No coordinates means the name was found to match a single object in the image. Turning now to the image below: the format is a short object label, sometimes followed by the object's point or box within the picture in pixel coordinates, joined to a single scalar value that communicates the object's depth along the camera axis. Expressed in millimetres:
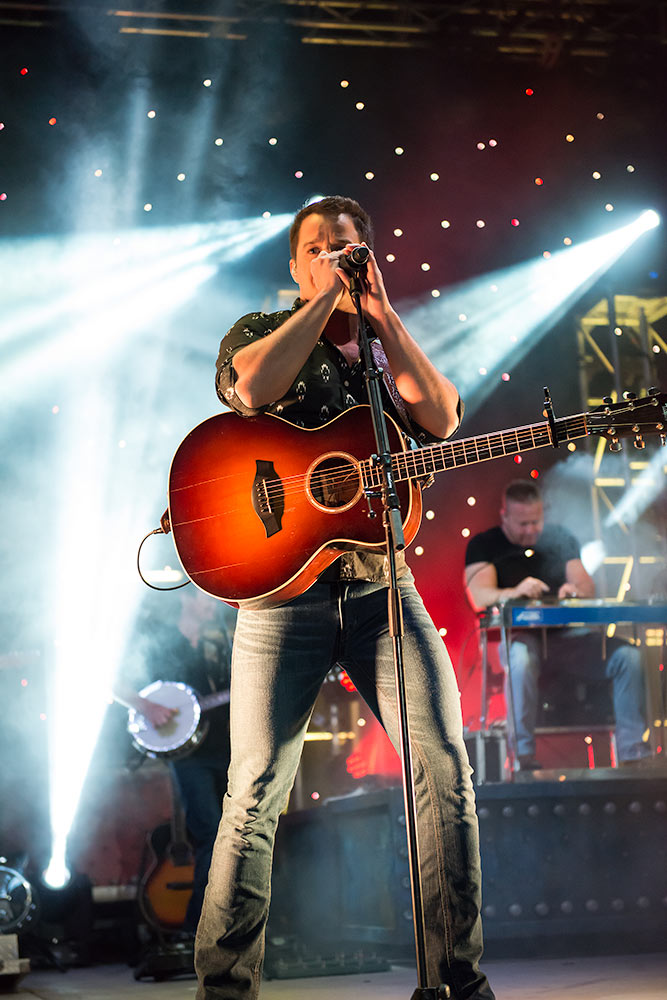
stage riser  3961
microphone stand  1891
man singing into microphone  2209
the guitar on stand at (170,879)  4953
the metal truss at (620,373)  7809
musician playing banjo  4816
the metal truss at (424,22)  6441
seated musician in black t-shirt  5191
